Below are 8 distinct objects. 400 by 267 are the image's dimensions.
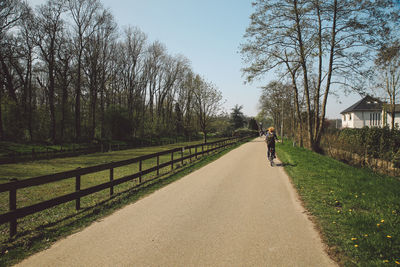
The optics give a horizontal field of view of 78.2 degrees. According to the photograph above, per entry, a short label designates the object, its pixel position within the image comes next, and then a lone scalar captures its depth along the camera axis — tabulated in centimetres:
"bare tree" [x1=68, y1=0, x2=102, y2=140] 3209
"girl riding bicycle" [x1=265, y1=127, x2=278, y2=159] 1319
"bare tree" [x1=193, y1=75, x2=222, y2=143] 3834
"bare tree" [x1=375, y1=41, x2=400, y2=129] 1425
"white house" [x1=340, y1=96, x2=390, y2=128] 5194
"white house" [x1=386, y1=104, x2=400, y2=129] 4013
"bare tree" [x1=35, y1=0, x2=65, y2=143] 2962
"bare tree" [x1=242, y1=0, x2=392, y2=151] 1509
